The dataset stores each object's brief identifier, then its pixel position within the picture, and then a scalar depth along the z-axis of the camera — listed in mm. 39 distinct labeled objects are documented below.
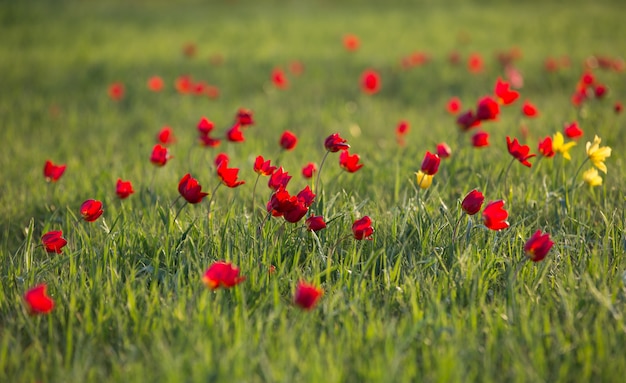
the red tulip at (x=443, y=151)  5105
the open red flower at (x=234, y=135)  4980
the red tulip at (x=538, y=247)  3342
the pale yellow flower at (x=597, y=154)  4531
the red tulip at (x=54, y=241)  3840
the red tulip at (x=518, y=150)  4316
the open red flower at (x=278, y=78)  7977
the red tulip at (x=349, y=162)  4582
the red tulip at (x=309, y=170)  4781
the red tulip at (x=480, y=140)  5348
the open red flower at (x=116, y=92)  8484
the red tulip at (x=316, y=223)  3807
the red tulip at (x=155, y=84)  8834
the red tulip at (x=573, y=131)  5152
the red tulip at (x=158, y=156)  5059
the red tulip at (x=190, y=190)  3936
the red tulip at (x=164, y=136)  5602
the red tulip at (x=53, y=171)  4969
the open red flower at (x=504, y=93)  5405
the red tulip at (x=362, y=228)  3711
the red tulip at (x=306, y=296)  2957
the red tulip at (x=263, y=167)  4230
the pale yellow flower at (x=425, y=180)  4574
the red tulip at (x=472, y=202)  3734
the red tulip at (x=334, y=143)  4219
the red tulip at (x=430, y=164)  4134
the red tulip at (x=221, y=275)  3129
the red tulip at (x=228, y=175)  4082
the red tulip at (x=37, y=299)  2957
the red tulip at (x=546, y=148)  4746
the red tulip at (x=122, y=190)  4625
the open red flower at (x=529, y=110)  5724
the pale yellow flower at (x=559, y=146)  4747
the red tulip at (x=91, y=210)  4090
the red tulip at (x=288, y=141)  4914
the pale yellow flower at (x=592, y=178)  4605
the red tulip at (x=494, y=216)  3627
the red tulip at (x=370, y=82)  7789
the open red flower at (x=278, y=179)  3963
